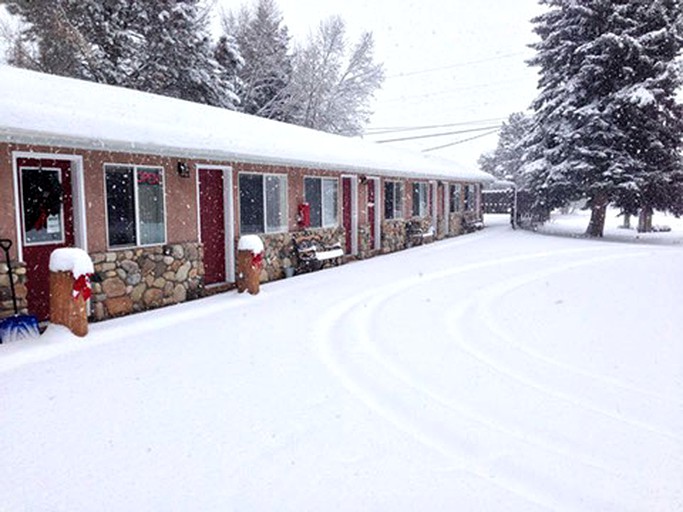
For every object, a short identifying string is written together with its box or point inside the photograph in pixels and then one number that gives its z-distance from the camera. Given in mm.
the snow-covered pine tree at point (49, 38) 20422
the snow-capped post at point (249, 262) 9086
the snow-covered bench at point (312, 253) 11531
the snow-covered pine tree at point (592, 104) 18422
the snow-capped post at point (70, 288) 6285
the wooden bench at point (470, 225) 22261
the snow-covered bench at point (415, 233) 17156
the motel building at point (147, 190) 6672
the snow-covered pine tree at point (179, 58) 24156
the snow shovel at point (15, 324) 5977
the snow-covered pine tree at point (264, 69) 31250
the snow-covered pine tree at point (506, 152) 50125
